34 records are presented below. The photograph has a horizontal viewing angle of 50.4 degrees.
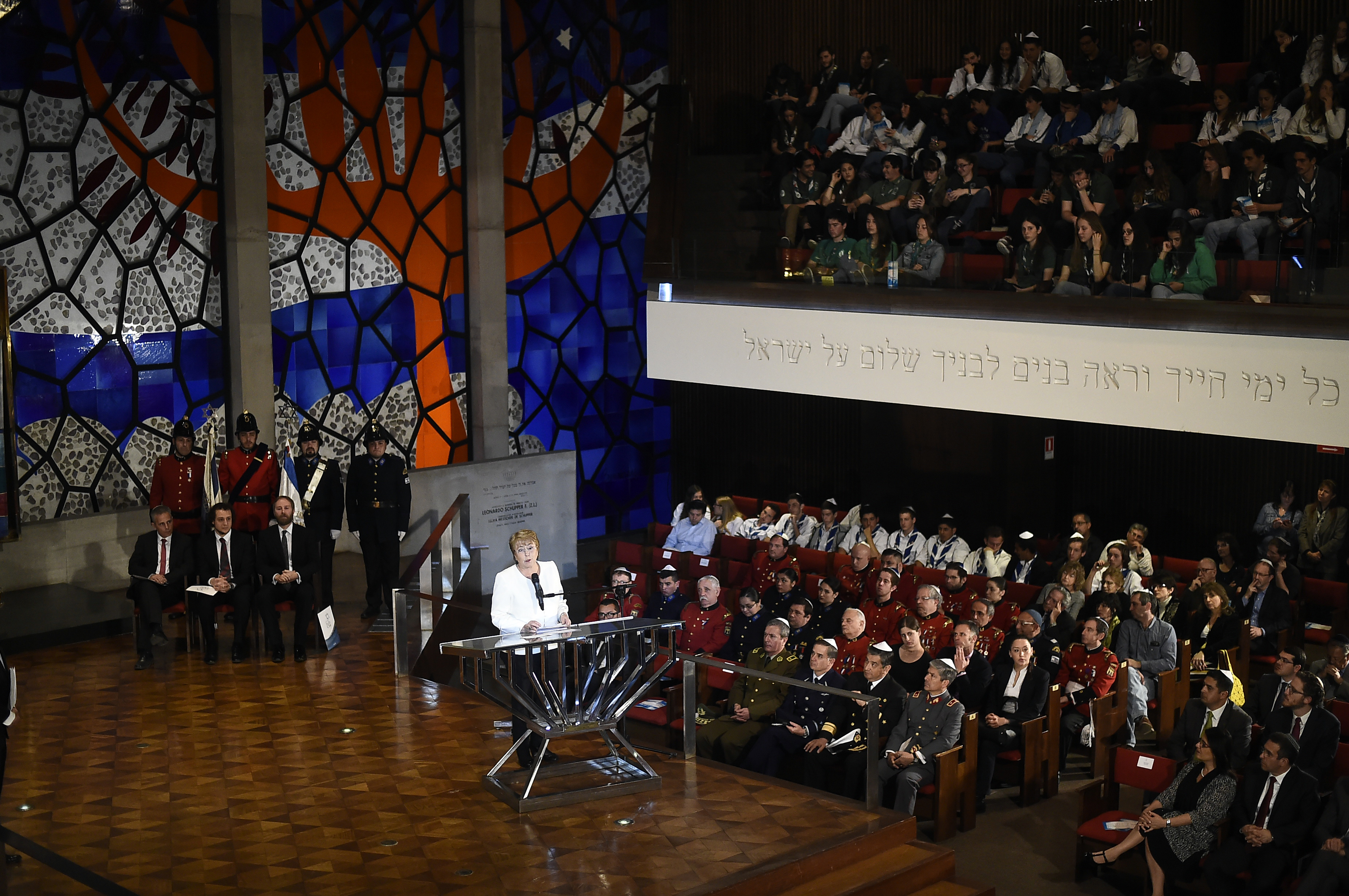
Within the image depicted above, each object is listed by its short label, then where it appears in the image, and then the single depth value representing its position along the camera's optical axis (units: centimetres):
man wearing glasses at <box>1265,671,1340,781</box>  724
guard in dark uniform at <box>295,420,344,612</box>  1139
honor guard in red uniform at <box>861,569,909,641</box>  999
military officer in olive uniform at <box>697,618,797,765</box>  830
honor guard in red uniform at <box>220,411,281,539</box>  1079
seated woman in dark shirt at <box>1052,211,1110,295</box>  1045
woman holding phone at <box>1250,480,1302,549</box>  1159
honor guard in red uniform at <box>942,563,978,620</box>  1019
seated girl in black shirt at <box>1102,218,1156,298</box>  1023
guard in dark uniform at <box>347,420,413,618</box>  1151
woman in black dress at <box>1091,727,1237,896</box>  701
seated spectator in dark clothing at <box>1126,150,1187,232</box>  1037
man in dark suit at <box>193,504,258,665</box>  974
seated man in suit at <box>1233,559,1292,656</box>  980
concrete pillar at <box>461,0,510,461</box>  1423
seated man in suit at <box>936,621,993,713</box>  848
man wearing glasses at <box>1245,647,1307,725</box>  788
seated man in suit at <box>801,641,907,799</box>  788
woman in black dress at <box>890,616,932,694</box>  865
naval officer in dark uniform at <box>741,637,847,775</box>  805
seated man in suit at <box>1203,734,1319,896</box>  674
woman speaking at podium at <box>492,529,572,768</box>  708
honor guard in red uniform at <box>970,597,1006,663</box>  929
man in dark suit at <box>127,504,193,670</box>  977
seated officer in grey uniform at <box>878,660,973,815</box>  791
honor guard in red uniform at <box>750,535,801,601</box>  1137
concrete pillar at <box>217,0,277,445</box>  1243
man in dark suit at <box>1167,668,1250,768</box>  751
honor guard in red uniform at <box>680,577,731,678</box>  1026
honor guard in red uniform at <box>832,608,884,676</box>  874
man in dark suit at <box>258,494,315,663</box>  982
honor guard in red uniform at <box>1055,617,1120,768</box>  894
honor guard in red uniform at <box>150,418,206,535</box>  1073
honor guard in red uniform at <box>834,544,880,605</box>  1095
